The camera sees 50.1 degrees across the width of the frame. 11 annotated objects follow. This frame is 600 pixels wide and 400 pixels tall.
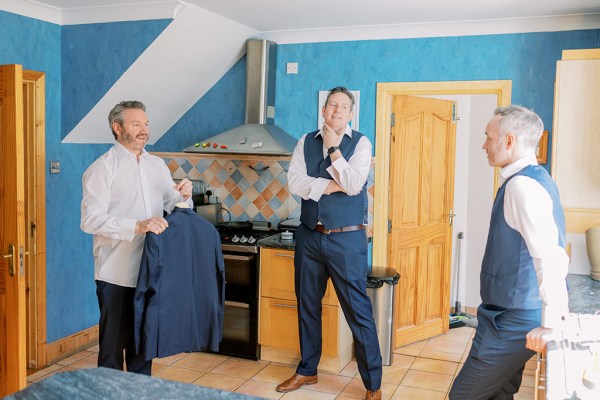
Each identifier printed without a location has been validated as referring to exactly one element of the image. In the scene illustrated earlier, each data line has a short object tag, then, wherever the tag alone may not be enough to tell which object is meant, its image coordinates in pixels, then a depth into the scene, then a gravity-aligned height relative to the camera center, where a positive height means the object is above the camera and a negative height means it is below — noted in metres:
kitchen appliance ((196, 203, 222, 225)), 4.88 -0.38
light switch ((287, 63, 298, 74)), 4.94 +0.74
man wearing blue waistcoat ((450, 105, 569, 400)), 2.31 -0.32
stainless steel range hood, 4.50 +0.28
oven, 4.51 -0.94
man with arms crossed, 3.68 -0.32
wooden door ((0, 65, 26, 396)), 3.05 -0.37
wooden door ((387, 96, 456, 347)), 4.87 -0.36
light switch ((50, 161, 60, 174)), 4.42 -0.06
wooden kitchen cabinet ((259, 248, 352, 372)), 4.37 -1.06
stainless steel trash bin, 4.50 -1.00
